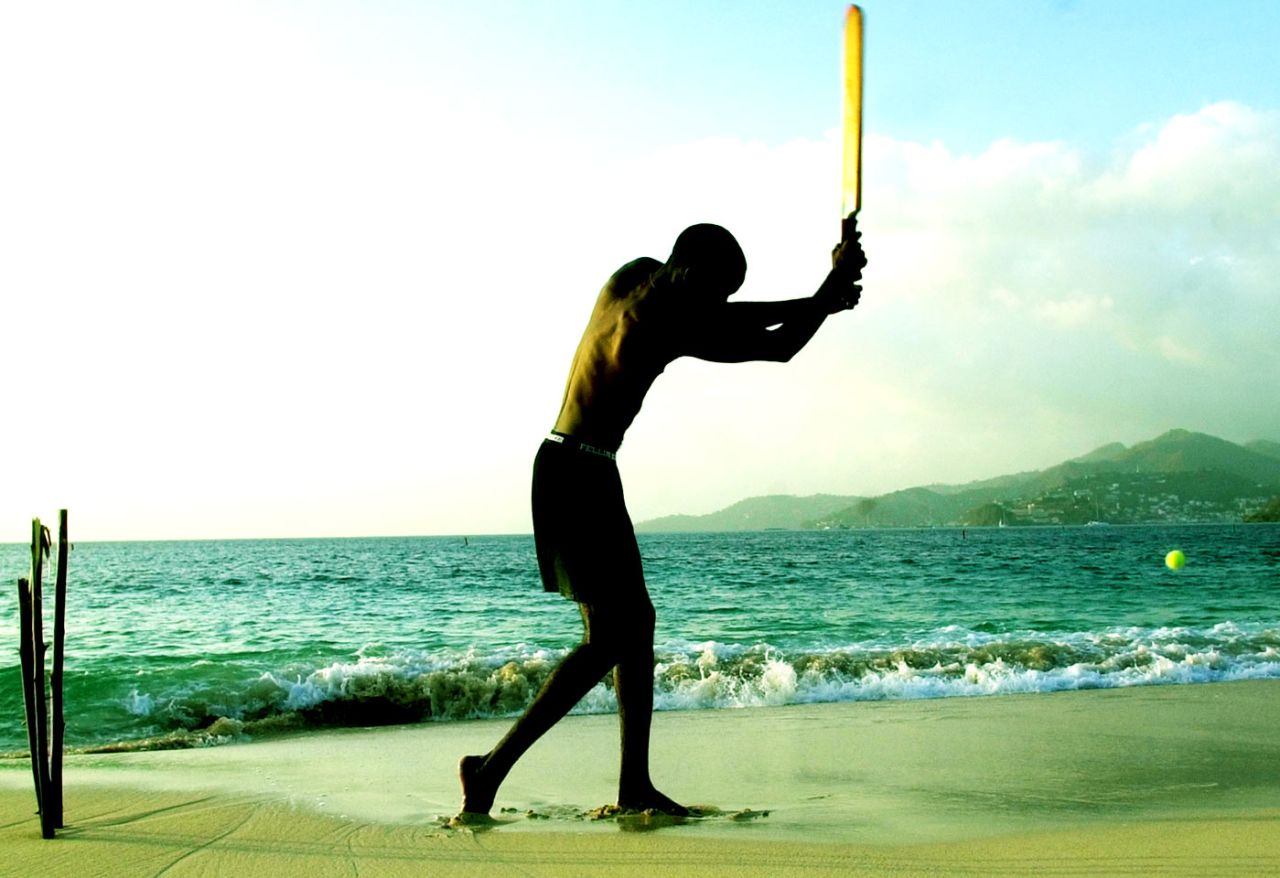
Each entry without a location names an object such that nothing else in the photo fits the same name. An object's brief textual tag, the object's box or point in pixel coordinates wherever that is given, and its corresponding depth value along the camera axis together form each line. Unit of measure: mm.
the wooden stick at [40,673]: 3650
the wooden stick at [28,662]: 3695
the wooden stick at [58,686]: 3560
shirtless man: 3406
